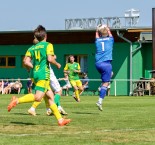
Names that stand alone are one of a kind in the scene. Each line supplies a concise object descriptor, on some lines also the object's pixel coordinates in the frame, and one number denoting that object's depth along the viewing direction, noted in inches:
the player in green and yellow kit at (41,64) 465.1
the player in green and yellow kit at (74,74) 1020.5
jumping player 633.0
